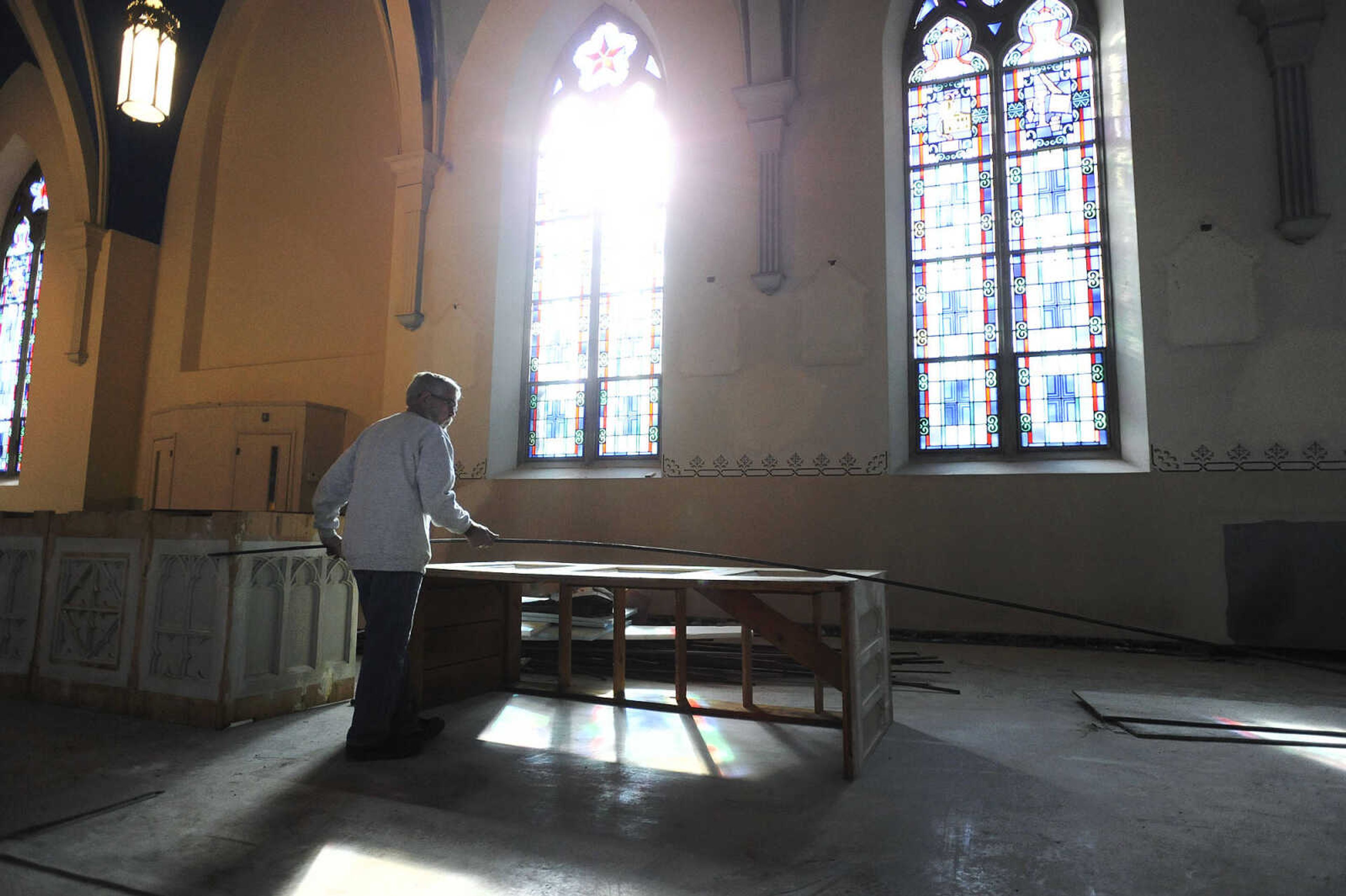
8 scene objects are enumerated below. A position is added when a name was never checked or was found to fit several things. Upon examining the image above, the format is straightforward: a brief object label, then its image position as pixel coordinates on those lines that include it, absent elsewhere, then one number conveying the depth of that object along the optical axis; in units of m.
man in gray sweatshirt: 2.87
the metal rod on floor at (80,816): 2.08
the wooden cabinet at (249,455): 7.98
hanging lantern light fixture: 4.76
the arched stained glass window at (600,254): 7.37
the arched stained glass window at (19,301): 10.62
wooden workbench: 2.84
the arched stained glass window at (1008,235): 6.17
